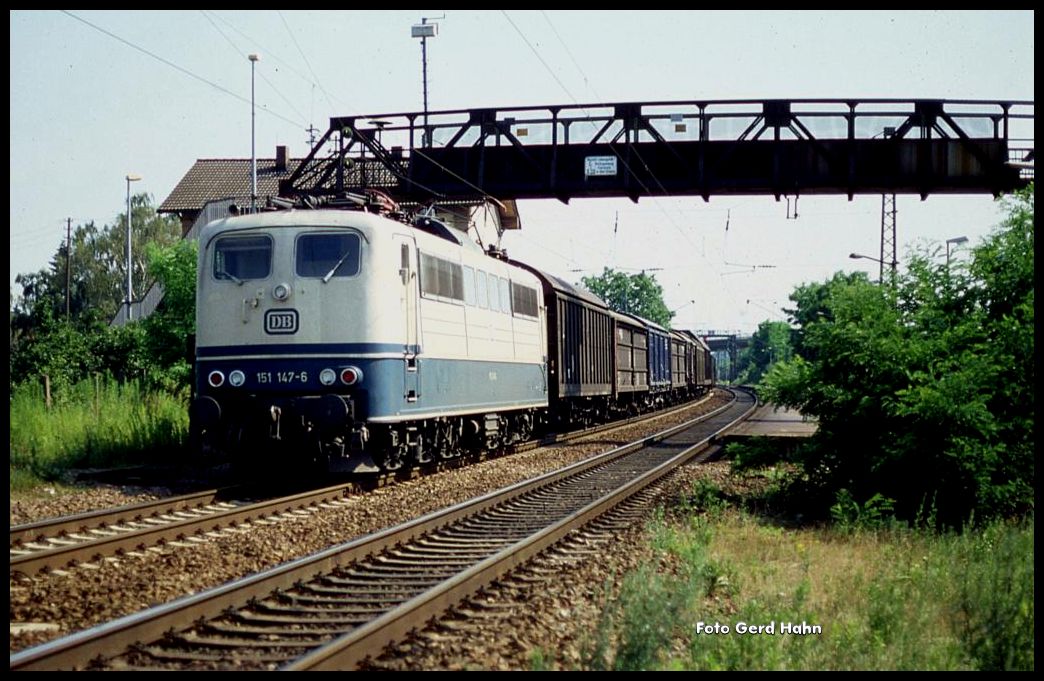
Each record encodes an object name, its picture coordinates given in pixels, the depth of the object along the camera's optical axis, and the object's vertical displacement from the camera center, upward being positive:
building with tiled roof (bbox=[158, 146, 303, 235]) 54.91 +10.21
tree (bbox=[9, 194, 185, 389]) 32.03 +2.71
